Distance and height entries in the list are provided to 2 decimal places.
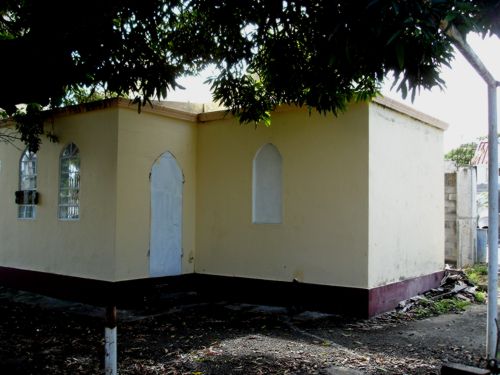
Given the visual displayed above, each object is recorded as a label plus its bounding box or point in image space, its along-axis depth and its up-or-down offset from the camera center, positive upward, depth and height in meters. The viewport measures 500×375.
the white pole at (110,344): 4.20 -1.17
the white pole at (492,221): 5.07 -0.14
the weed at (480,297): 9.33 -1.66
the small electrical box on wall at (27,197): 9.84 +0.09
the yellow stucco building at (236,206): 8.09 -0.04
